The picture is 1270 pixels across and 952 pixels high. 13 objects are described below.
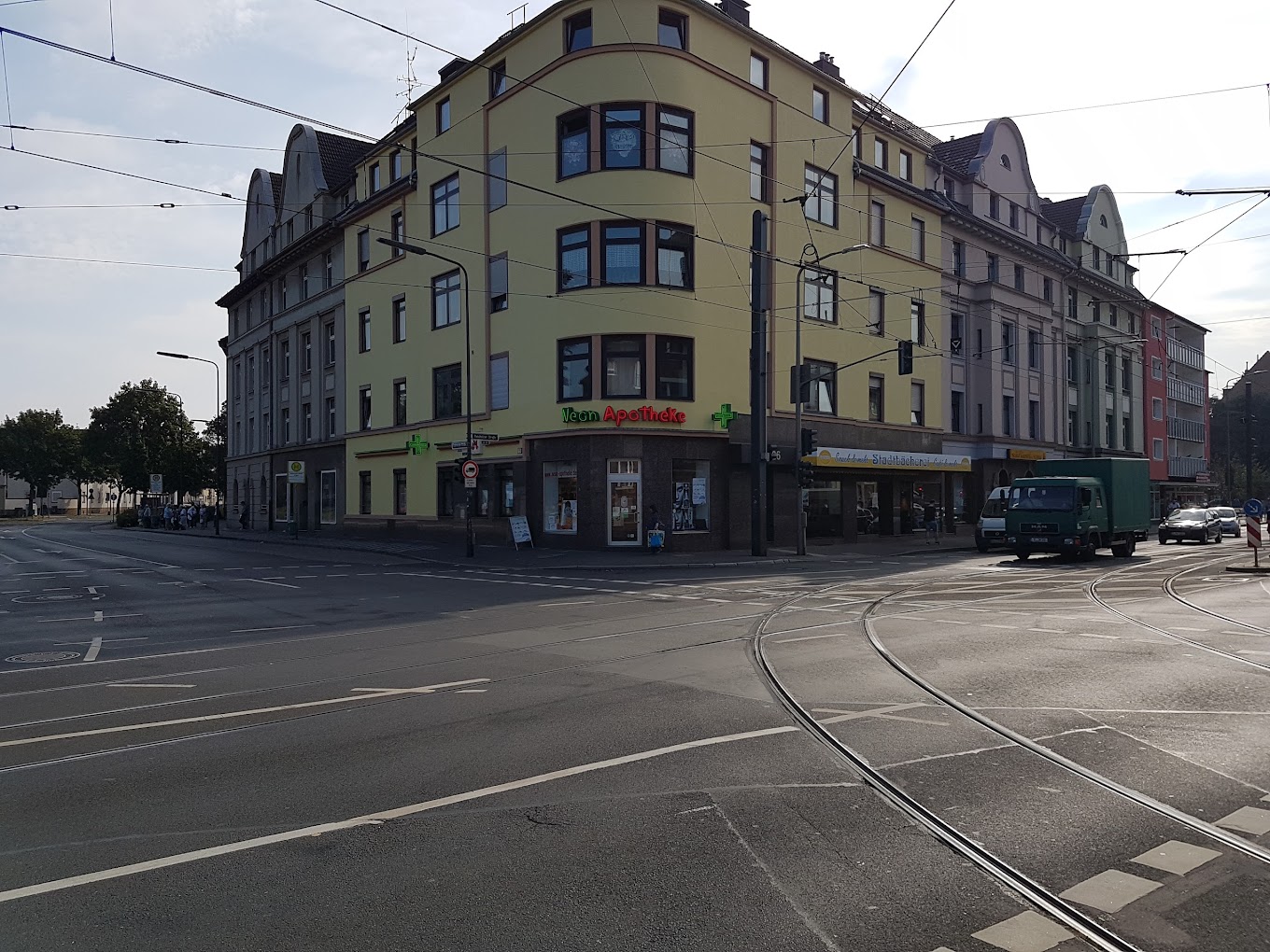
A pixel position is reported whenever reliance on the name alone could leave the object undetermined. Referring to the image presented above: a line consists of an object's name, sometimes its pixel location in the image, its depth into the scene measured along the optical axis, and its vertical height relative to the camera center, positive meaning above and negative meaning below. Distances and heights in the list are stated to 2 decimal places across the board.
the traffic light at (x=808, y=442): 30.42 +1.77
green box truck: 27.81 -0.42
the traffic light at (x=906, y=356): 27.78 +4.23
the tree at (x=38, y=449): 100.50 +5.45
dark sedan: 41.12 -1.41
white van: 34.80 -1.04
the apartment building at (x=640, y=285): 30.42 +7.93
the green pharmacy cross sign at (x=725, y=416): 31.81 +2.76
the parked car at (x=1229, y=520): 47.47 -1.26
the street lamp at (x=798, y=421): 30.92 +2.57
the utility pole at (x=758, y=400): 30.48 +3.20
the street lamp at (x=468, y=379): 30.78 +4.02
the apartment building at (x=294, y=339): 47.94 +9.09
